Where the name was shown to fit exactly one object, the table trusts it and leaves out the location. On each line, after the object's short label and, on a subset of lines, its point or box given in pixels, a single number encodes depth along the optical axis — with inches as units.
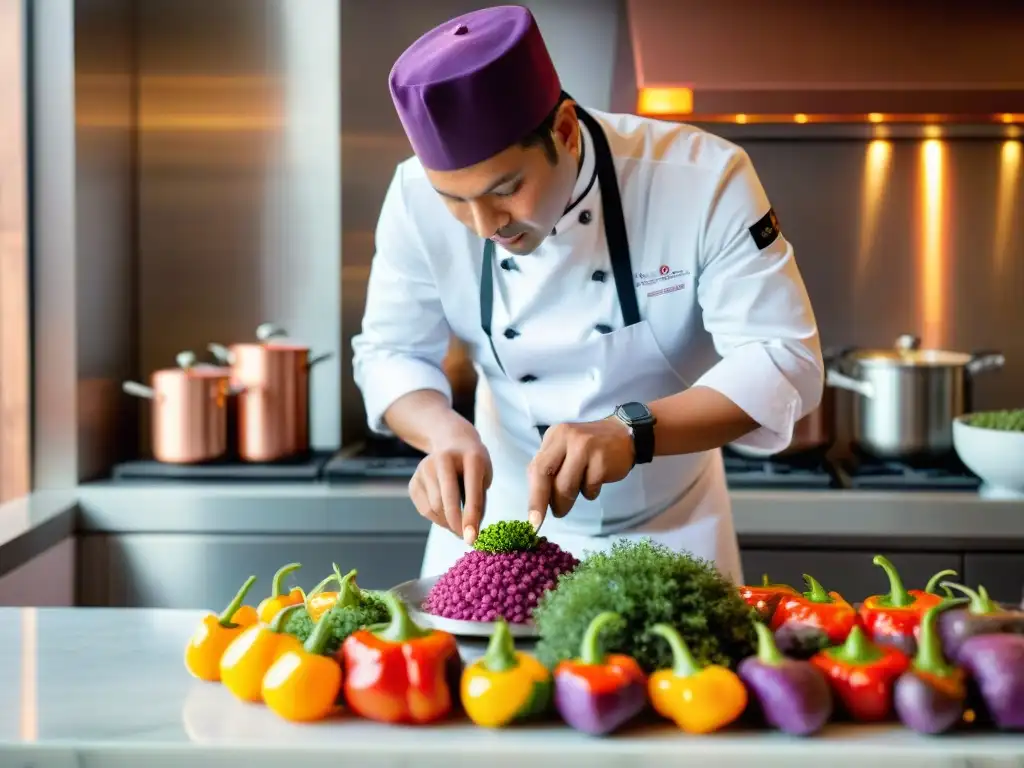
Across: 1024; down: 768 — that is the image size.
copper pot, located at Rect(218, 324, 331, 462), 110.3
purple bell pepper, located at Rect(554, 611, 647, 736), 40.0
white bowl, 97.4
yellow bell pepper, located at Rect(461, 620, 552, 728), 41.0
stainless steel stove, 102.8
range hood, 100.6
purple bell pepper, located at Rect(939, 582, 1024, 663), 43.2
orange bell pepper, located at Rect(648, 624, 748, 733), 40.4
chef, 57.5
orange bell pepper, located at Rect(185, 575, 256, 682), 47.6
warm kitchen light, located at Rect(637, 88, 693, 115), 100.4
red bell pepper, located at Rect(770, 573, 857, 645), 46.4
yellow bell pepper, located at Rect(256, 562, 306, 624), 50.9
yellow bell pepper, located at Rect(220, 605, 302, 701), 44.6
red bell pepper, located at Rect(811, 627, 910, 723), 41.5
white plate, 49.1
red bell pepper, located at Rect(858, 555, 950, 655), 45.3
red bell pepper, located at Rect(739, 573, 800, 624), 50.3
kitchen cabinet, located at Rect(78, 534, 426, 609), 101.7
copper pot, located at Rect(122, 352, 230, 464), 107.2
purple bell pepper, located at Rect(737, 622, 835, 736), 40.3
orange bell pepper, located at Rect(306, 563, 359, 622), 47.8
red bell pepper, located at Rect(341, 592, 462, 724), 41.8
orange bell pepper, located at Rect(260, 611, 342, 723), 42.2
